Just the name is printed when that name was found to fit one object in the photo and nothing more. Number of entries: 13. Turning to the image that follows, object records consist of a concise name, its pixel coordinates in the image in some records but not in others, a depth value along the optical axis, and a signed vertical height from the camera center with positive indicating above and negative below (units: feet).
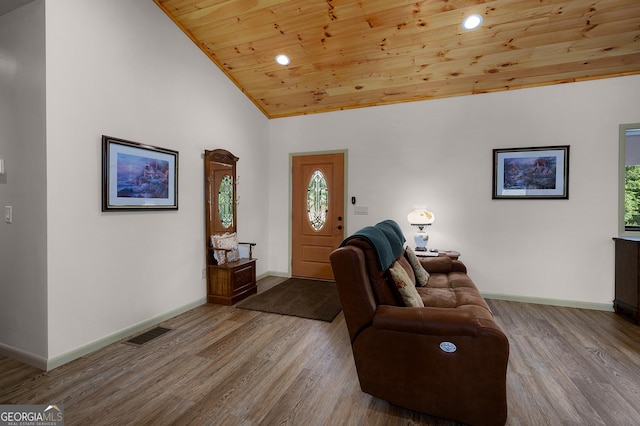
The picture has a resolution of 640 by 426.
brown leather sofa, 5.14 -2.51
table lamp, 12.84 -0.53
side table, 12.01 -1.81
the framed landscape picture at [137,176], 8.66 +1.05
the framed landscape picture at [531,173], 11.99 +1.57
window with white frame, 11.31 +1.21
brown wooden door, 15.61 -0.26
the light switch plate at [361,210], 15.00 -0.02
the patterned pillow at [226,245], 12.39 -1.55
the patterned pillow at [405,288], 6.45 -1.75
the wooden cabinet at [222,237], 12.19 -1.18
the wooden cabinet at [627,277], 10.17 -2.39
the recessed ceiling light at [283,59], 11.96 +6.13
